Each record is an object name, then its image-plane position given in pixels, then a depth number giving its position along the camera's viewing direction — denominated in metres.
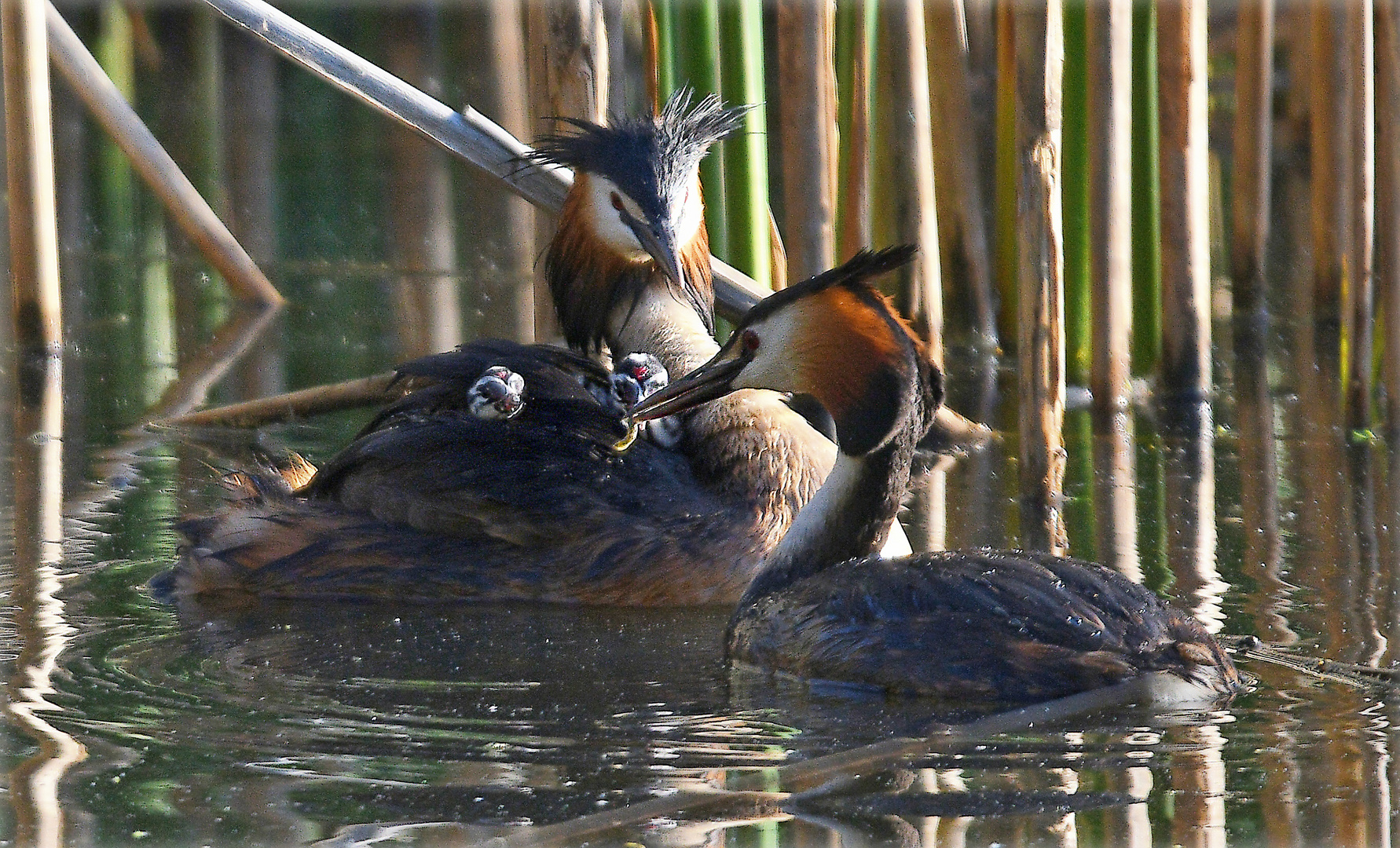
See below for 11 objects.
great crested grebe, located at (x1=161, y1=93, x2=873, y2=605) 9.69
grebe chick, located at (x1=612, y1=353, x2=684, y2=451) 10.13
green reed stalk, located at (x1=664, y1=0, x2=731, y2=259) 12.30
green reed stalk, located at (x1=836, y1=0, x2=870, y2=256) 12.82
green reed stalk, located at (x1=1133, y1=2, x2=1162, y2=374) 14.00
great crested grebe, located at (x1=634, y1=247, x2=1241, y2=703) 7.62
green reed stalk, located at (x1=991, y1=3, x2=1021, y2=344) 13.34
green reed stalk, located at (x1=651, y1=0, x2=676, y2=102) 12.45
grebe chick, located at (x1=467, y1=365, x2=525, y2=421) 9.87
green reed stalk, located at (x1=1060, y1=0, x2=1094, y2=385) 13.34
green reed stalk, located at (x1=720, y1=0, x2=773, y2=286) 12.24
